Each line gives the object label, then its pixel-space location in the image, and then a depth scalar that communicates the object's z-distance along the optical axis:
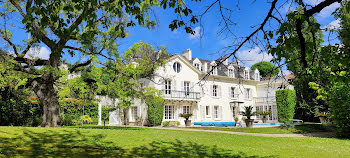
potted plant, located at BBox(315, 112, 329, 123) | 21.88
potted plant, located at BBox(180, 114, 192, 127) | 23.83
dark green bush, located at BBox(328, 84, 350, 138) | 13.47
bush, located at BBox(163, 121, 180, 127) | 25.12
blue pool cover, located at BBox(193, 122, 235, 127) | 27.35
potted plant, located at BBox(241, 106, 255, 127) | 20.22
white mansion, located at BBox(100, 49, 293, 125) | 27.31
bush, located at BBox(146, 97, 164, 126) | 24.31
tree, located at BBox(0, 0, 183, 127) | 12.48
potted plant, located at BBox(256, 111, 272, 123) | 23.46
